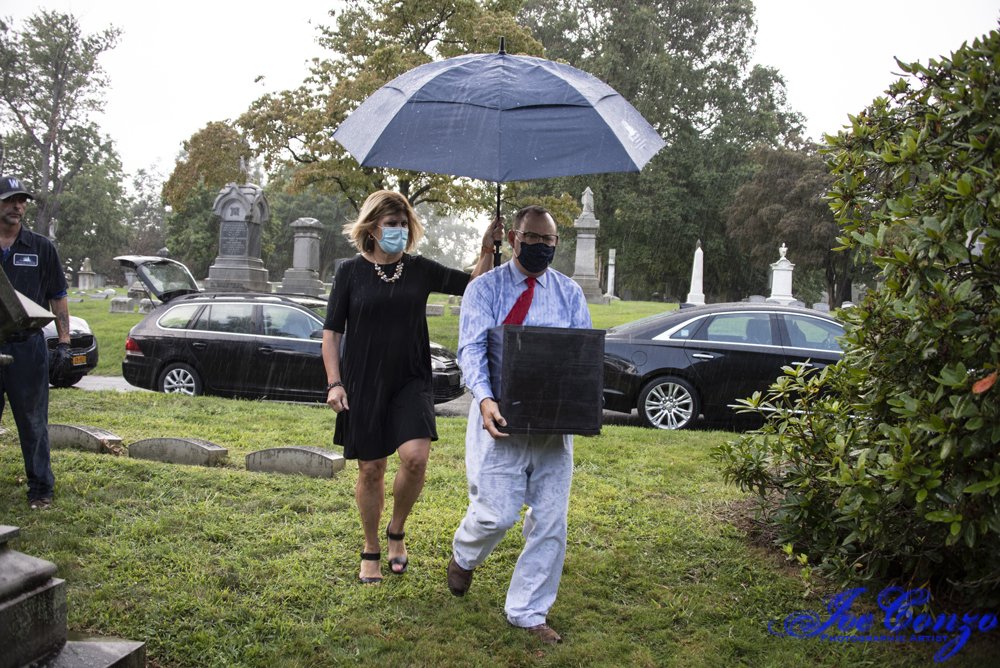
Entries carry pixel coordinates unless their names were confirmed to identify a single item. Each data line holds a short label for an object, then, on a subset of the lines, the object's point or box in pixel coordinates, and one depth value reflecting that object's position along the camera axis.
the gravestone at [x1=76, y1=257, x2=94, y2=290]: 42.06
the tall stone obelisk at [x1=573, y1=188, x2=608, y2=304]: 28.30
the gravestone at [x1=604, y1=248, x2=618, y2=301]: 38.50
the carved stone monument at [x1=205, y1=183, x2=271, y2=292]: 22.03
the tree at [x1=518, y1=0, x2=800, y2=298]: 43.59
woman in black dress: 3.47
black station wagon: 9.14
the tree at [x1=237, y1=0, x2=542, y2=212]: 15.38
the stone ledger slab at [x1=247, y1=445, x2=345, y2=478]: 5.30
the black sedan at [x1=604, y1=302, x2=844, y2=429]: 7.94
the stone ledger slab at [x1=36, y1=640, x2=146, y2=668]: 2.38
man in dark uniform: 4.35
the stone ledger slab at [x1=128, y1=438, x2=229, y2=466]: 5.55
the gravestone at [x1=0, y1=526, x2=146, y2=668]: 2.22
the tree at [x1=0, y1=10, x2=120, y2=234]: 42.19
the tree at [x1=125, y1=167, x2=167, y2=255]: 73.50
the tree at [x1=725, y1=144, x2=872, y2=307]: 38.78
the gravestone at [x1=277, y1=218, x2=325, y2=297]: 25.51
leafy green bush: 2.70
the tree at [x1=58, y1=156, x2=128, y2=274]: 54.78
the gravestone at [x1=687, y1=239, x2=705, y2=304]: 33.68
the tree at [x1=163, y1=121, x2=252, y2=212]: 17.22
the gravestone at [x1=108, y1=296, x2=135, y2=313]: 23.06
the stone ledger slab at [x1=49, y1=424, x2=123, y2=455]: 5.77
